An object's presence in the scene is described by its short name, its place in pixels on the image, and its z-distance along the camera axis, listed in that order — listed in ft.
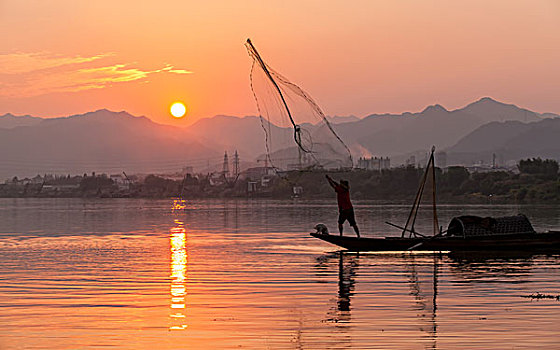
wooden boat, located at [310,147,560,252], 105.09
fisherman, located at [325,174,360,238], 107.04
